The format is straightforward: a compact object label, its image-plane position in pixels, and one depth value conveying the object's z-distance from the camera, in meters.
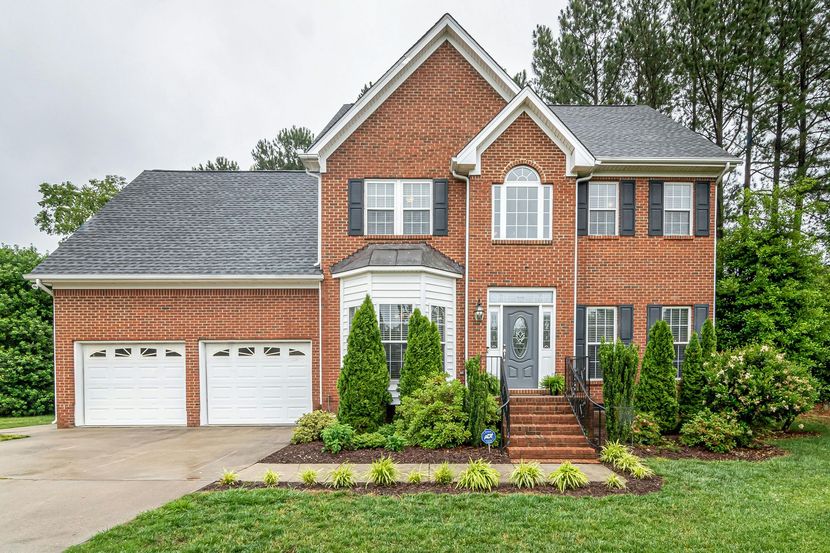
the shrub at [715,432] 8.65
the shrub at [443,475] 6.57
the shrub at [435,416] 8.23
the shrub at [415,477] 6.57
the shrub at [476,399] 8.23
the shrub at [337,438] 8.18
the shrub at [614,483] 6.51
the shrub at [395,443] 8.17
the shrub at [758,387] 8.95
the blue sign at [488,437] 7.91
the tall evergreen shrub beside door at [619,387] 8.45
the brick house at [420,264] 10.36
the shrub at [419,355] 9.15
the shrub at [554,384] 9.94
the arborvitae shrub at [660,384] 9.55
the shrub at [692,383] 9.60
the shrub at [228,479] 6.62
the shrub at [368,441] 8.34
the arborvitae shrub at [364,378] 8.99
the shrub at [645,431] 8.98
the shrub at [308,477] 6.62
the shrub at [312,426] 8.91
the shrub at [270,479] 6.60
